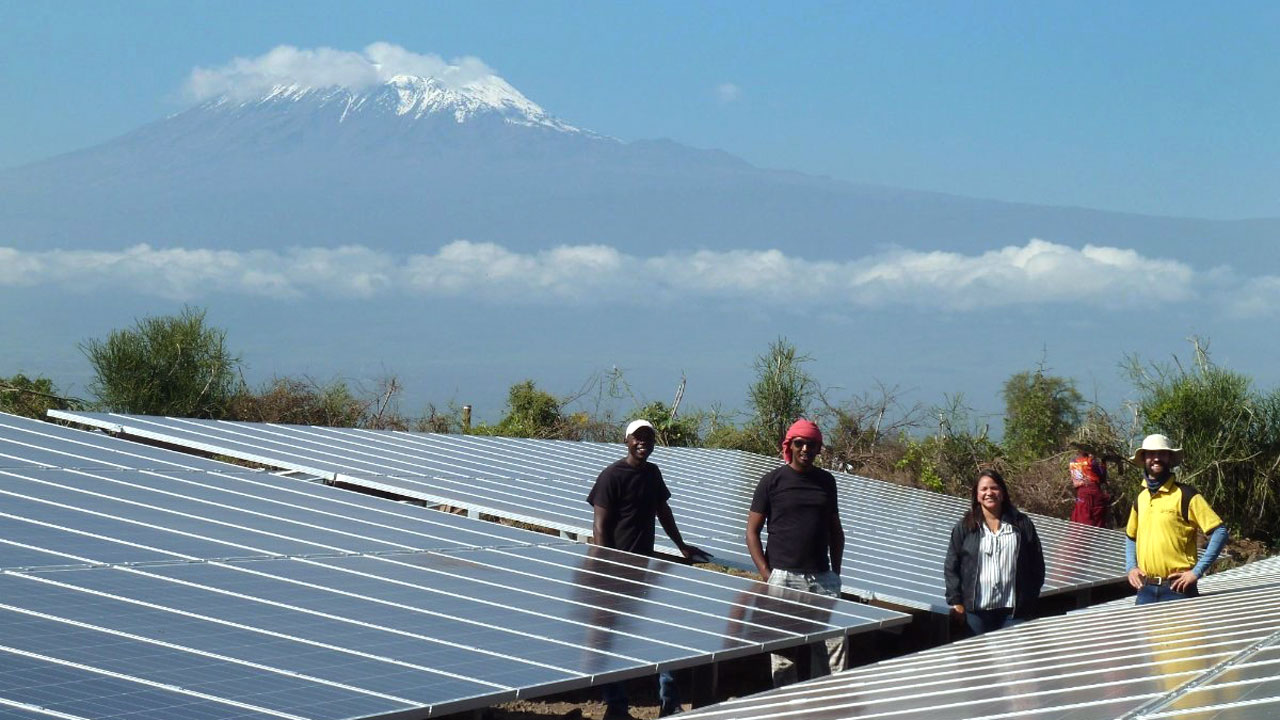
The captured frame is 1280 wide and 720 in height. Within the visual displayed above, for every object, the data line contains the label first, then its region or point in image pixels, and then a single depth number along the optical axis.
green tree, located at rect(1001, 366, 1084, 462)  27.12
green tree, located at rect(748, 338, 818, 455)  28.19
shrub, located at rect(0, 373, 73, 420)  26.23
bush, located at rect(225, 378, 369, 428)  29.19
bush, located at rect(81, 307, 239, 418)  27.98
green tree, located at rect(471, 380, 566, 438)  29.84
